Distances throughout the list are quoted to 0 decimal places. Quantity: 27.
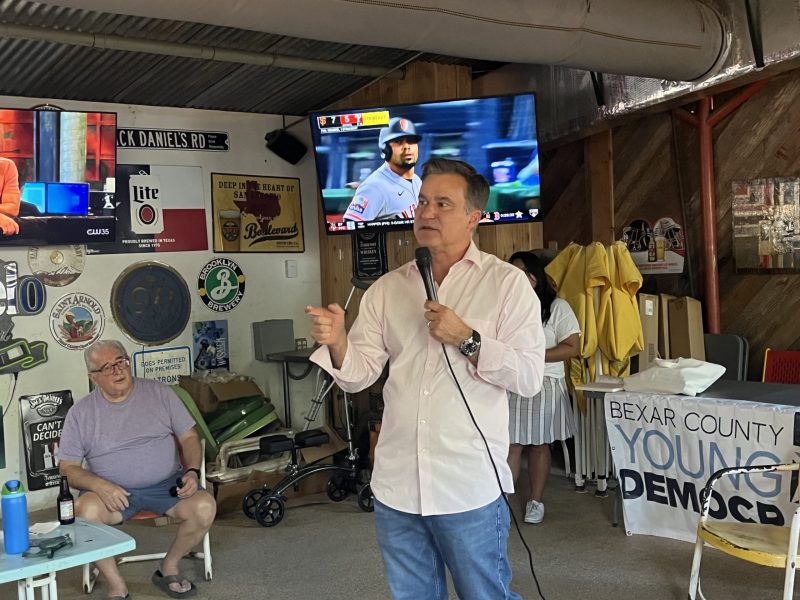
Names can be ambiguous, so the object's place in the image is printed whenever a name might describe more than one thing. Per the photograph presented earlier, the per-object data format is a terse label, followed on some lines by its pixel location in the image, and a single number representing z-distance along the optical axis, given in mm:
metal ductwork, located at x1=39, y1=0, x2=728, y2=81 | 3543
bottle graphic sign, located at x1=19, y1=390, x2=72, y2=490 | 5941
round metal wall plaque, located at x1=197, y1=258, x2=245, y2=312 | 6766
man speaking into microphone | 2166
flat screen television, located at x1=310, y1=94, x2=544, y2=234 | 5660
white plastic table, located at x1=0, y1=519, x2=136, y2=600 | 2785
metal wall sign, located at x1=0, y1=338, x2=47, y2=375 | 5871
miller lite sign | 6438
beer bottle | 3285
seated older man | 4082
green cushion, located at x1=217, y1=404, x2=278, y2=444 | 6125
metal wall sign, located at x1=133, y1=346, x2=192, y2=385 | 6469
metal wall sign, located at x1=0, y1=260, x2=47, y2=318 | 5887
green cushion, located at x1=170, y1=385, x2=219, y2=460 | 5711
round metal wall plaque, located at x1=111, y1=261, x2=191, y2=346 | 6379
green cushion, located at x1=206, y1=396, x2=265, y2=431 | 6195
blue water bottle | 2912
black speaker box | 7020
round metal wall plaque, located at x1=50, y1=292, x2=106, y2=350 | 6094
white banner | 3889
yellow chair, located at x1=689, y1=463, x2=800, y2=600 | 3066
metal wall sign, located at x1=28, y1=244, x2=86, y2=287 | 5988
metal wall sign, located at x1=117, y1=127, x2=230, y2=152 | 6398
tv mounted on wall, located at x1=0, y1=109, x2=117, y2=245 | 5352
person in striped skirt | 4910
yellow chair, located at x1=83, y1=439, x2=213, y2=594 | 4180
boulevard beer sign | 6859
